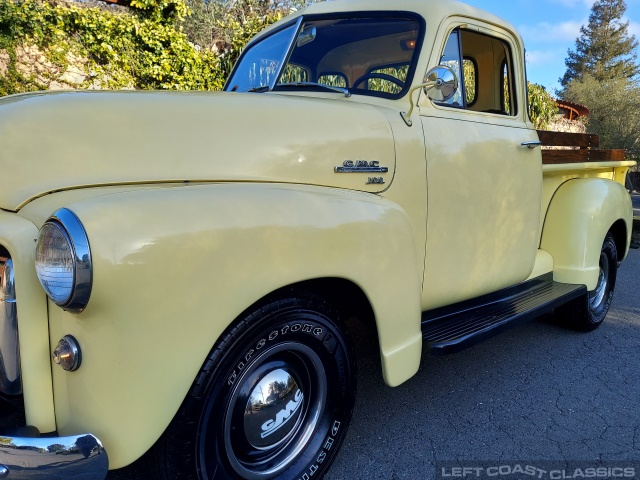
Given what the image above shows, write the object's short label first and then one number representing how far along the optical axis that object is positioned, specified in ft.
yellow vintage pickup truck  4.45
